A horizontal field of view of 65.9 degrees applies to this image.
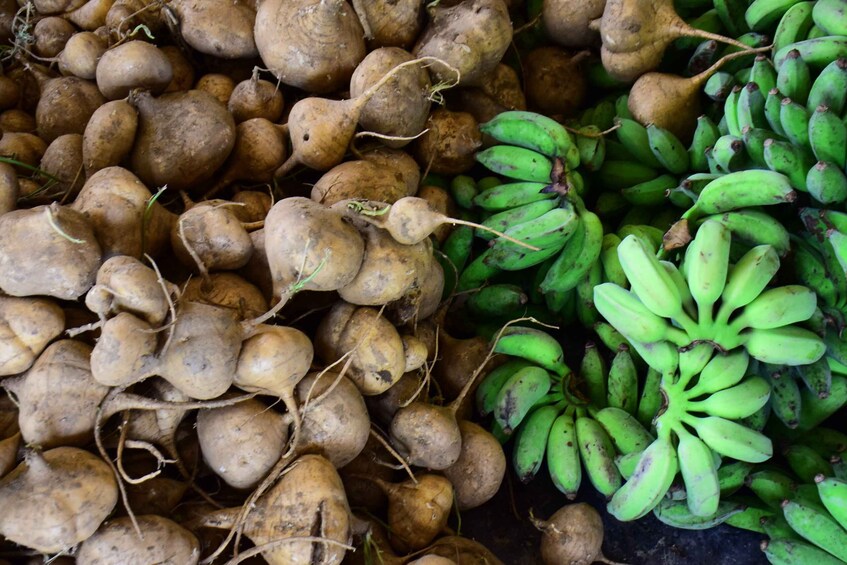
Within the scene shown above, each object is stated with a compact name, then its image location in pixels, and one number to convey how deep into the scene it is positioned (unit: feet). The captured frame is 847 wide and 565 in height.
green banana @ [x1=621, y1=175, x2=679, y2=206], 8.03
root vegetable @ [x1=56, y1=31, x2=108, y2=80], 7.54
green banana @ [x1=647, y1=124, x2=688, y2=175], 7.61
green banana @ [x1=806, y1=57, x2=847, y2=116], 6.38
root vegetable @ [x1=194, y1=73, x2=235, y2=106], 7.88
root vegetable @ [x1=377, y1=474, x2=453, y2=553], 6.61
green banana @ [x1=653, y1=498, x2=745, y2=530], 6.81
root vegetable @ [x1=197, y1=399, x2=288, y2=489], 5.80
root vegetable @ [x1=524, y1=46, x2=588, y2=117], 9.16
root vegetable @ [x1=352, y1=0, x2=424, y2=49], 7.78
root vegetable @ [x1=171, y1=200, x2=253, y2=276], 6.25
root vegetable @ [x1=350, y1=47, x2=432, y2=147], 7.16
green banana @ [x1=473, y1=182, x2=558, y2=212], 7.79
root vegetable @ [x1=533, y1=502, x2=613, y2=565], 7.07
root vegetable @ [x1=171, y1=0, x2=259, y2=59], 7.71
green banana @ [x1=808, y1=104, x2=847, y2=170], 6.22
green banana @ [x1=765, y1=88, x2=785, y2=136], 6.73
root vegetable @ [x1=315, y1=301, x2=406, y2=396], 6.35
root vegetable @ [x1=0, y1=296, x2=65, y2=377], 5.42
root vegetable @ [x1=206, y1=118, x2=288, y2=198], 7.30
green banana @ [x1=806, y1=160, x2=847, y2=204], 6.12
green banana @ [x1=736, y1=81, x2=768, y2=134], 6.94
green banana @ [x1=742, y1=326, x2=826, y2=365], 6.06
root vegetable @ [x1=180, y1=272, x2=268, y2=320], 6.06
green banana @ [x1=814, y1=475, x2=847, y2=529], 6.12
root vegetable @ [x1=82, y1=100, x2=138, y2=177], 6.65
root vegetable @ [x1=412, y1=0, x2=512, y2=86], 7.66
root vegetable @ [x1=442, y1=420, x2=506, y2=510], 7.13
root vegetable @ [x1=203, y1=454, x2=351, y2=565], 5.58
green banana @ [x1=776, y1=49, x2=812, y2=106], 6.72
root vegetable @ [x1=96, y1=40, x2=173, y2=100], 7.04
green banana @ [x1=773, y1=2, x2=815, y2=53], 7.27
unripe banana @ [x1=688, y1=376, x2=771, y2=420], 6.25
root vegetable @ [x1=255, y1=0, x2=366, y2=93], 7.24
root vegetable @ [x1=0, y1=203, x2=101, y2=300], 5.36
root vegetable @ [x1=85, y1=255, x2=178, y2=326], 5.14
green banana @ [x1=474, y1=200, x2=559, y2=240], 7.59
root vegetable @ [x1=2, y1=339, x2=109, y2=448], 5.39
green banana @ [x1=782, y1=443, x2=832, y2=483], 6.86
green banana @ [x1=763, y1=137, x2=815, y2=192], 6.43
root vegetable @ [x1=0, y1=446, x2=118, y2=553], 4.92
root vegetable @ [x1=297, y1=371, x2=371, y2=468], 6.08
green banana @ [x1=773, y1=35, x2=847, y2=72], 6.66
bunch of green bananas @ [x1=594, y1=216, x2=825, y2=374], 6.04
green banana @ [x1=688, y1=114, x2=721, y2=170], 7.54
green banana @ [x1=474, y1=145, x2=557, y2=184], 7.79
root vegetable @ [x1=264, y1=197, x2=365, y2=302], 5.78
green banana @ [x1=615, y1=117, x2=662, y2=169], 8.06
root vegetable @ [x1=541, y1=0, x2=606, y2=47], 8.48
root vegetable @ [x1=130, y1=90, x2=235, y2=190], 6.93
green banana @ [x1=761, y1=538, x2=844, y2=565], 6.46
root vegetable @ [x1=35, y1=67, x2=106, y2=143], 7.49
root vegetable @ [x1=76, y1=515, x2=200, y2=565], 5.16
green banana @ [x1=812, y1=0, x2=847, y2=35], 6.74
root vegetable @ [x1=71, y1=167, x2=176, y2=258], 5.97
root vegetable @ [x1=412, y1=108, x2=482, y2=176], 8.06
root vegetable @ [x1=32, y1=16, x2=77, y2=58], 8.20
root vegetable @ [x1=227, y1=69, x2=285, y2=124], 7.55
